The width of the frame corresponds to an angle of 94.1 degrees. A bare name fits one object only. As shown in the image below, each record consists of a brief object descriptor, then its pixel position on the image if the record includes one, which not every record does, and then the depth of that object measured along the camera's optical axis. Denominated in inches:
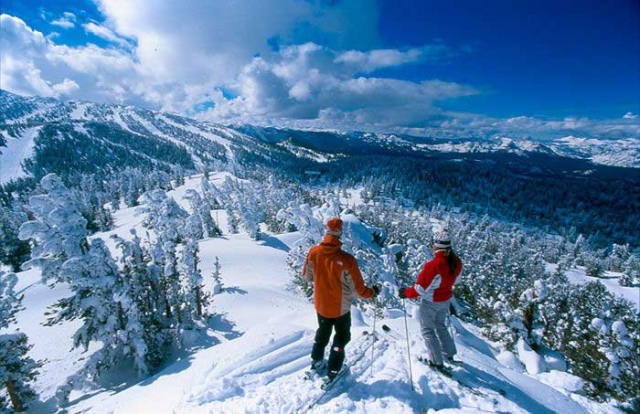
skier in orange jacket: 204.0
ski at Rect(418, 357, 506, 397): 218.1
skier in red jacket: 219.3
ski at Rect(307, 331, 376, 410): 208.4
